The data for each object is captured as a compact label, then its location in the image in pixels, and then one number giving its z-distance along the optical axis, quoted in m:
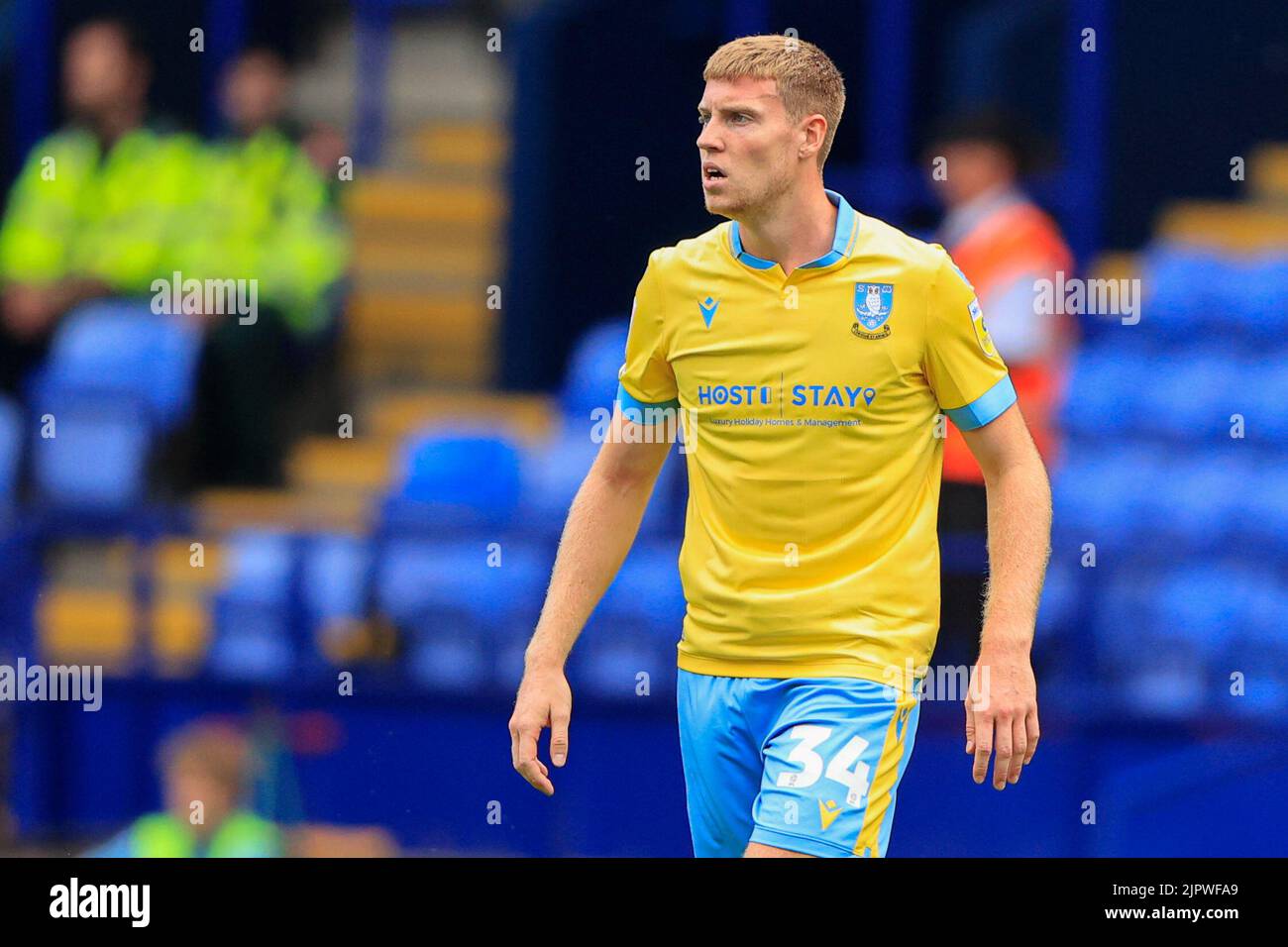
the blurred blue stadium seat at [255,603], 15.67
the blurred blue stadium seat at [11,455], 16.59
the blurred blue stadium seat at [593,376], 16.59
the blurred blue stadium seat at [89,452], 16.62
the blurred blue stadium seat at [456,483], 15.29
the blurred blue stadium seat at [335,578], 15.47
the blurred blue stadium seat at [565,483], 15.12
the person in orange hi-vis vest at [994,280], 13.64
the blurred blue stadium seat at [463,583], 15.00
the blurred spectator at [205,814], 13.09
